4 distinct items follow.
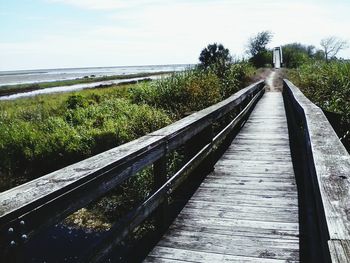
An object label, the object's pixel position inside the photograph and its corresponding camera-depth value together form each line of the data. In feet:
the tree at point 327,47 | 291.17
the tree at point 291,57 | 167.59
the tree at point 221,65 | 60.22
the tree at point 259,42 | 214.90
